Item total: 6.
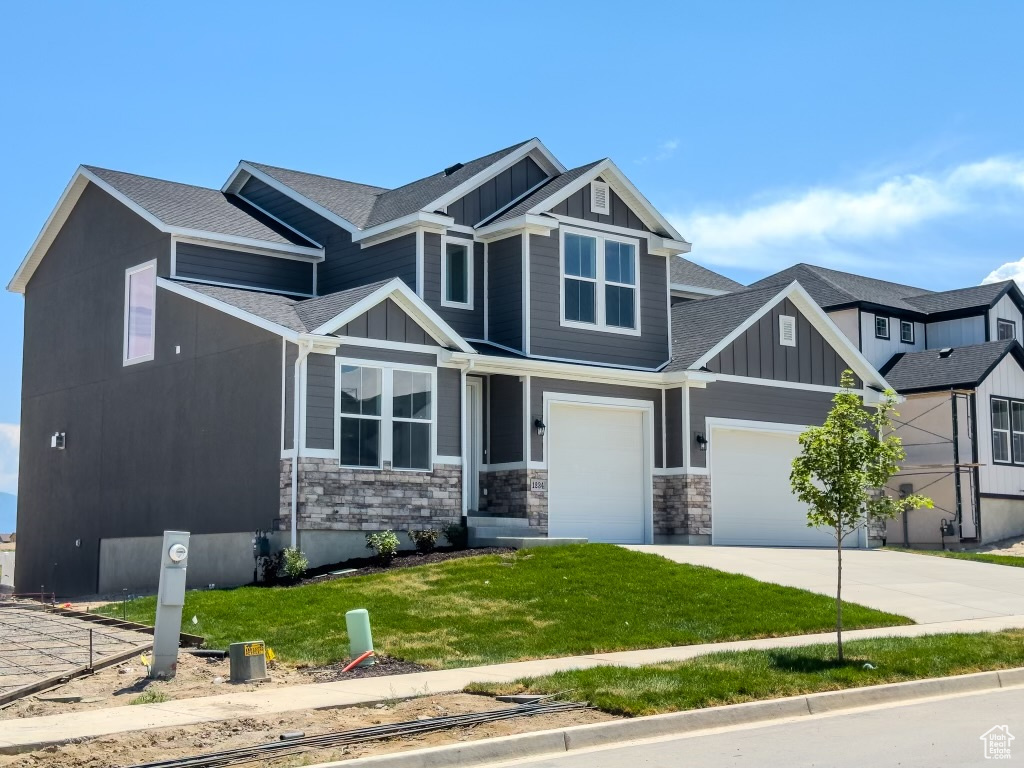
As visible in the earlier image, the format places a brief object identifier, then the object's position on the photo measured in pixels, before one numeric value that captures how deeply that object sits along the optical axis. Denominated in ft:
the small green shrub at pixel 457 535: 71.46
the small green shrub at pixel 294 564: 64.34
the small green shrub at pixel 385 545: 67.05
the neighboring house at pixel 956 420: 107.34
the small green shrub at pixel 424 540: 69.21
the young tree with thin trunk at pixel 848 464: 45.65
